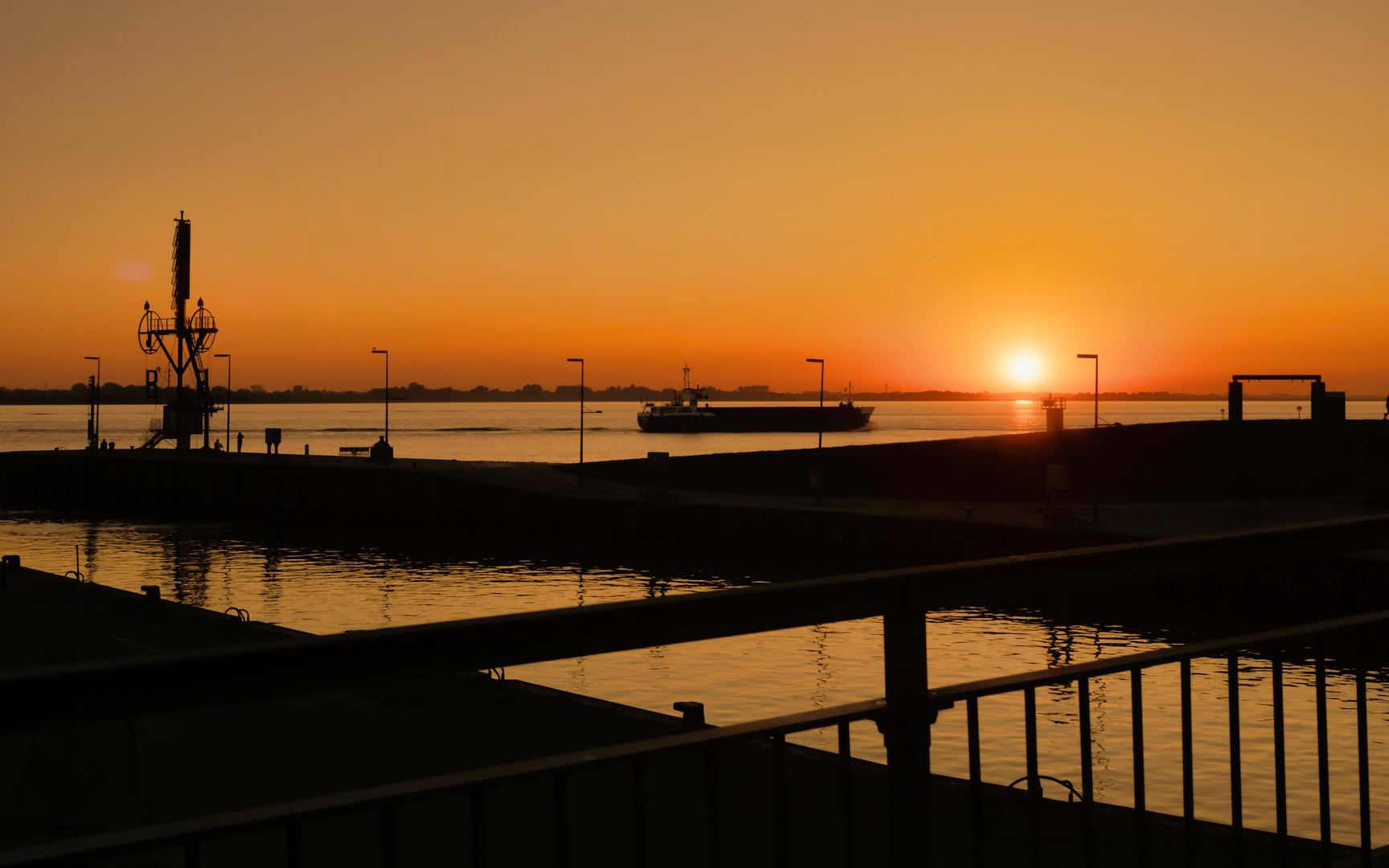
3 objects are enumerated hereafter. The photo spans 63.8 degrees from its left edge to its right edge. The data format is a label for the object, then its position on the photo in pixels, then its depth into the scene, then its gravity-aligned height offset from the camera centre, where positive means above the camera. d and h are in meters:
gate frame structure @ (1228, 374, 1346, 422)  63.25 +4.19
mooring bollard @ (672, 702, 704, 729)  13.04 -2.82
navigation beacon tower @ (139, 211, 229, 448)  92.50 +9.50
